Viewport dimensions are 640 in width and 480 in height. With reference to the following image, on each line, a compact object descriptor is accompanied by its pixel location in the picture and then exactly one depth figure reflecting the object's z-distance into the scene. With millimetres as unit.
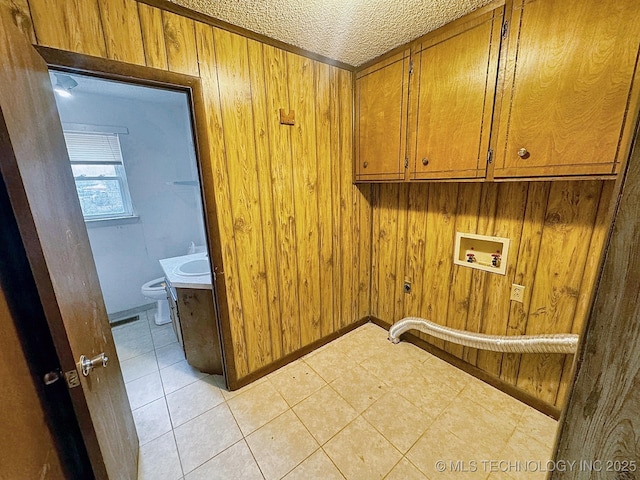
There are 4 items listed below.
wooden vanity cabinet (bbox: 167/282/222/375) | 1879
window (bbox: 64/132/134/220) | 2646
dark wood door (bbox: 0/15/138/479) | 670
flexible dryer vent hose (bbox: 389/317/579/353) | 1454
